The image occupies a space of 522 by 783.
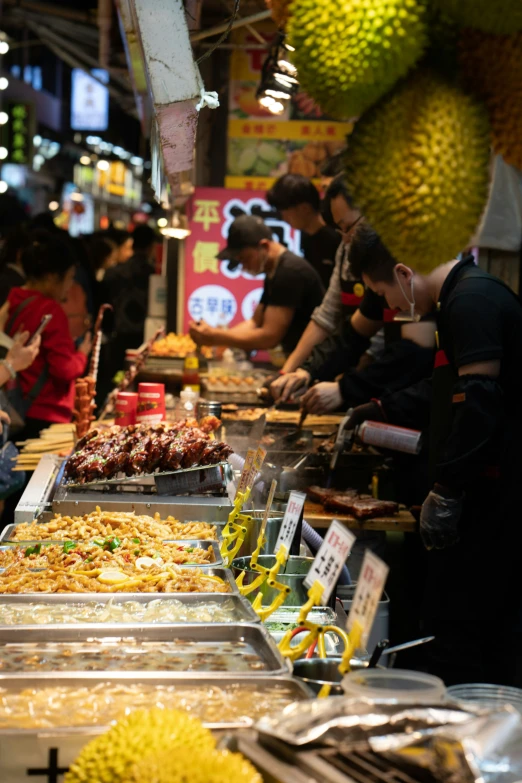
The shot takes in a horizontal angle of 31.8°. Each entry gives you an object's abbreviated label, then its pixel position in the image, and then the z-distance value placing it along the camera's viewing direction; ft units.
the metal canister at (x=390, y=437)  16.43
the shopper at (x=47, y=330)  22.98
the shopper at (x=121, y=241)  50.78
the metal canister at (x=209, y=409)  20.02
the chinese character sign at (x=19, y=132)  76.07
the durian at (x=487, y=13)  4.79
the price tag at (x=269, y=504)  9.81
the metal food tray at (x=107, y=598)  9.65
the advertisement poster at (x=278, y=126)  34.22
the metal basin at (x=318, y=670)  6.81
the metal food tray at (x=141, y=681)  7.14
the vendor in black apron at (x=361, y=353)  17.52
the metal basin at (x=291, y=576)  9.80
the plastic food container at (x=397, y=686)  5.48
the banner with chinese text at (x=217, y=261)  34.27
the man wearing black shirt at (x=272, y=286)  25.71
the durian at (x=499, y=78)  5.11
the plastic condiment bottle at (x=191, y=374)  26.07
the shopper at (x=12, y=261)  27.55
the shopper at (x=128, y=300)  42.16
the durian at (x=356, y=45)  4.93
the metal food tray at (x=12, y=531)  11.93
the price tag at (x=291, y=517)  9.16
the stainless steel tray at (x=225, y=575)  10.13
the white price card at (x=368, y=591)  6.14
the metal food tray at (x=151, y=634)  8.41
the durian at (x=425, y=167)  5.08
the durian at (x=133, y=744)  4.96
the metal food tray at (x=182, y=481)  14.19
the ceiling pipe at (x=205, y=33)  12.03
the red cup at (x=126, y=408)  18.62
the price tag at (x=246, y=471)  11.64
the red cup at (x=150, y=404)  18.26
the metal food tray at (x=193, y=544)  11.14
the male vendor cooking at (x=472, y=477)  12.80
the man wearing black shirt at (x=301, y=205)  24.73
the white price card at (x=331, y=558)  7.02
